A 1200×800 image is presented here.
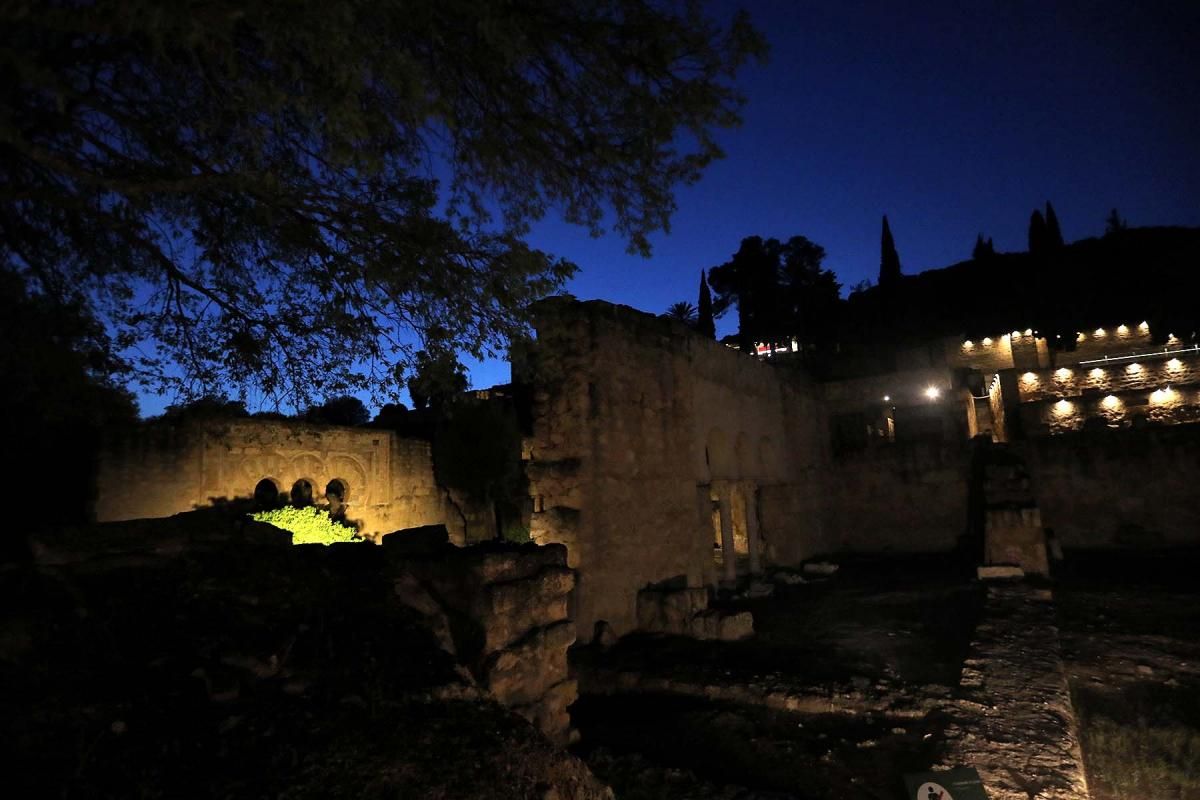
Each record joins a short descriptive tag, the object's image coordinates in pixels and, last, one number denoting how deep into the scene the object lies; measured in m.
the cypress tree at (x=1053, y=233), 35.97
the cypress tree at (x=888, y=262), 40.75
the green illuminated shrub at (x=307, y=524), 13.20
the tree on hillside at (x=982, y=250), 38.38
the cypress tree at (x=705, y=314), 45.28
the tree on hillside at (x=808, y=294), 39.97
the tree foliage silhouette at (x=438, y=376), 6.00
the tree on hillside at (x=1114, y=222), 40.28
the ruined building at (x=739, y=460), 9.87
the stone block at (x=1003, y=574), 12.65
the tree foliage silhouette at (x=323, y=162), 4.08
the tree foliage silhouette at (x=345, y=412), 34.66
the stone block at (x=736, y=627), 9.37
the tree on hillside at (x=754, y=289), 40.88
